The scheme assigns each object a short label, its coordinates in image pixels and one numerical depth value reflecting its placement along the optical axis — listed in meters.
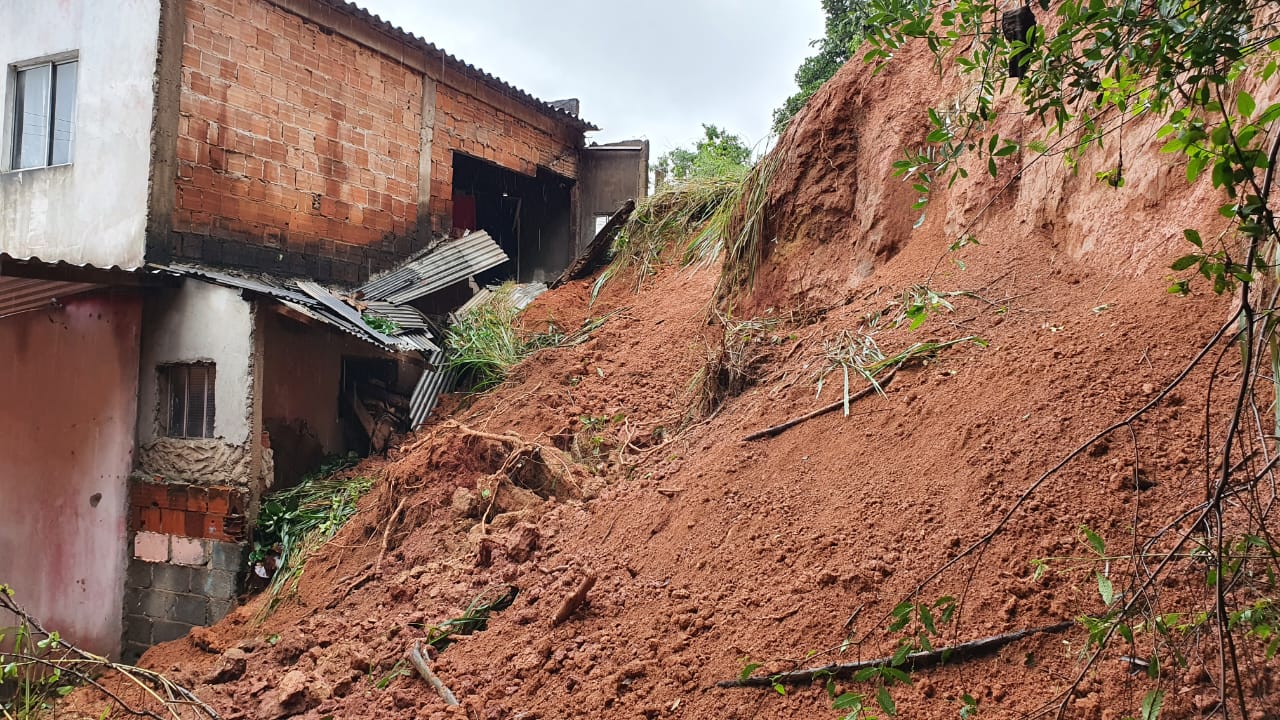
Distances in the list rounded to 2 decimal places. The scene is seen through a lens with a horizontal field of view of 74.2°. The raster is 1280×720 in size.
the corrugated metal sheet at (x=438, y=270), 9.68
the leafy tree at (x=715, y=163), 10.87
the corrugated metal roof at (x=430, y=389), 8.68
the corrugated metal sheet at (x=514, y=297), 9.79
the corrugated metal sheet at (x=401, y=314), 8.85
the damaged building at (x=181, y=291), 7.55
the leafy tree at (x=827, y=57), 16.45
